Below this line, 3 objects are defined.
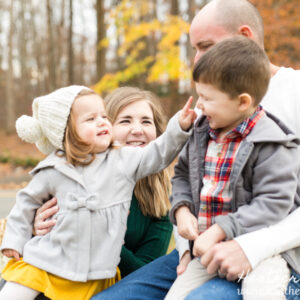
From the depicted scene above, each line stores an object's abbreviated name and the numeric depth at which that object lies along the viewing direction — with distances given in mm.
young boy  1683
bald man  1665
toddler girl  2064
